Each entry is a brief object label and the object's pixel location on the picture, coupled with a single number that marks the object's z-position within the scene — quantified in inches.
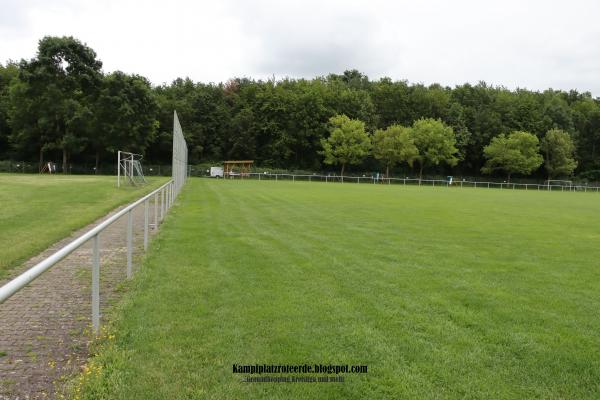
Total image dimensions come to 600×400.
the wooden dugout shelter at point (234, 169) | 2554.6
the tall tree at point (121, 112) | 2356.1
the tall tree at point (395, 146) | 2906.0
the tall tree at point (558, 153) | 3191.4
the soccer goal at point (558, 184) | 2950.3
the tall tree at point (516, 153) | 3046.3
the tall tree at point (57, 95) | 2258.9
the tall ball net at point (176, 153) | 931.7
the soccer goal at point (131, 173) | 1230.3
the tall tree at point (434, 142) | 3009.4
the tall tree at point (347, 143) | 2913.4
